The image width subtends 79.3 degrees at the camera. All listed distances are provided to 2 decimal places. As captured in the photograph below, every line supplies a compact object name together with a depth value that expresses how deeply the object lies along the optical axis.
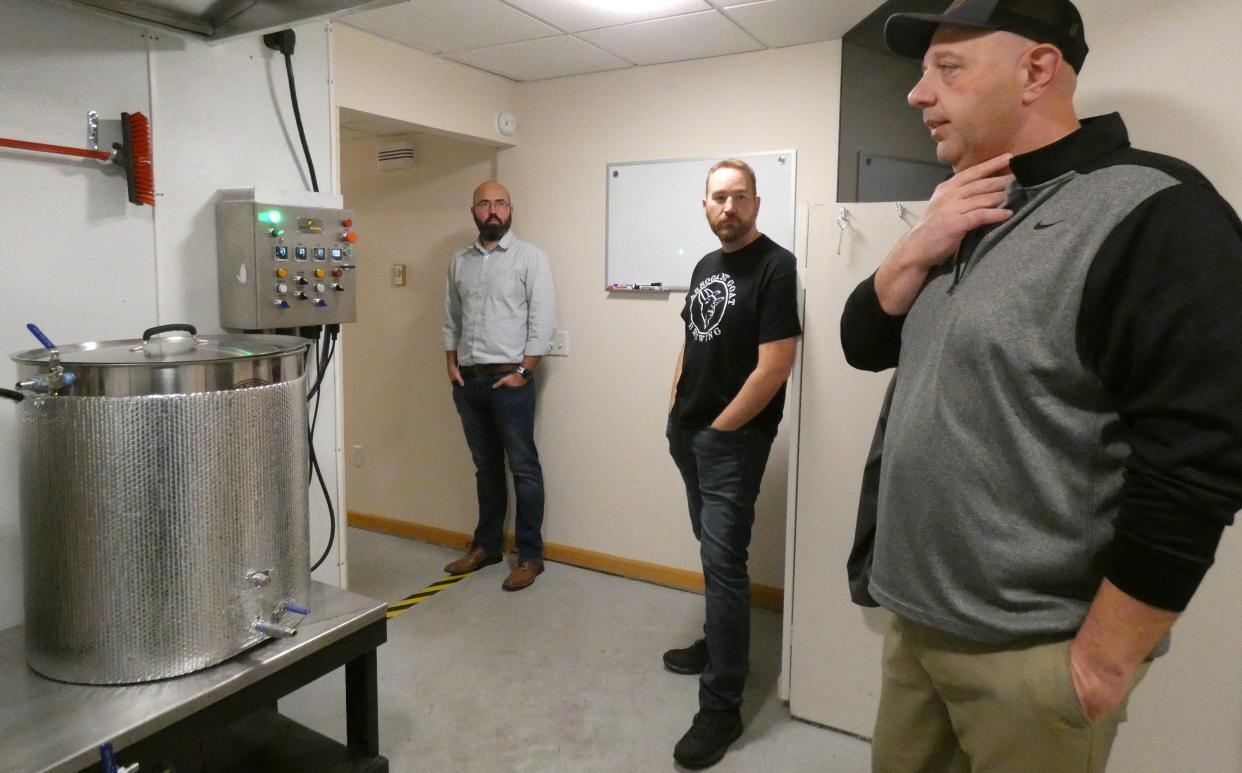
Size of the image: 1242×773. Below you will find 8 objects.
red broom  1.85
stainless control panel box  2.03
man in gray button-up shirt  3.35
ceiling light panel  2.56
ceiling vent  3.83
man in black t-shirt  2.14
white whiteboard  3.05
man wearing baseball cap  0.82
